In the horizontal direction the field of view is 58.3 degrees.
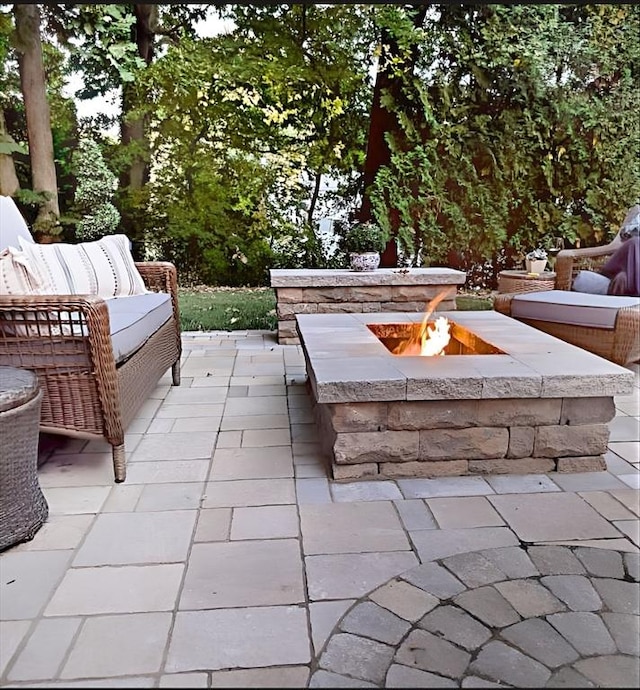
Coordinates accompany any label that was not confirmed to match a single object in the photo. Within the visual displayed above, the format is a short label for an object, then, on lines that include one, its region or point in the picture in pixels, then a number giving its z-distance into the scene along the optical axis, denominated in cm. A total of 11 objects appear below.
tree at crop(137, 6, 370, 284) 479
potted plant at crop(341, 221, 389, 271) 393
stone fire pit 183
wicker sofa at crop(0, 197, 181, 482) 178
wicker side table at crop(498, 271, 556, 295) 391
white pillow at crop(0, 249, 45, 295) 195
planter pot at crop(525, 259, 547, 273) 412
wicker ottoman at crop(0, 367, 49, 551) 146
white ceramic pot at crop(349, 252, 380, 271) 402
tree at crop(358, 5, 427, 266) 465
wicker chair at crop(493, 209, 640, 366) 281
